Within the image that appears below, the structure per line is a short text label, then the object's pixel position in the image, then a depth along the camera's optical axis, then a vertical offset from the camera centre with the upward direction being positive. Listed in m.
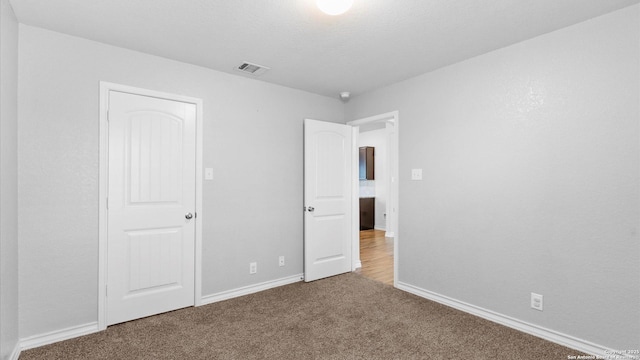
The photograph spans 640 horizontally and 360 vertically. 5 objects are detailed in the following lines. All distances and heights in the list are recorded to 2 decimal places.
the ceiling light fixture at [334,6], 1.81 +1.04
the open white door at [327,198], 3.81 -0.23
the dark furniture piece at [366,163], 7.75 +0.44
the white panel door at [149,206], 2.66 -0.24
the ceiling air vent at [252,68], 3.06 +1.13
